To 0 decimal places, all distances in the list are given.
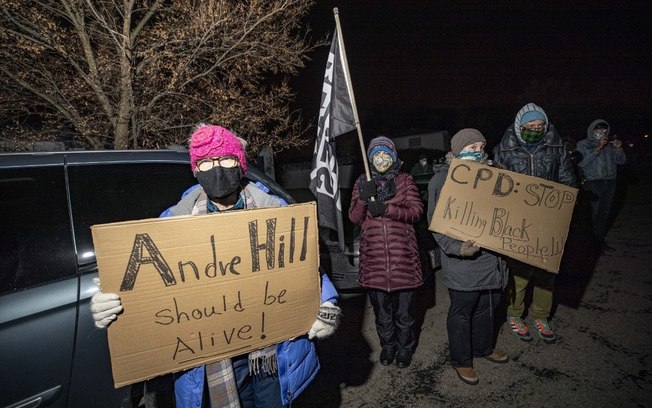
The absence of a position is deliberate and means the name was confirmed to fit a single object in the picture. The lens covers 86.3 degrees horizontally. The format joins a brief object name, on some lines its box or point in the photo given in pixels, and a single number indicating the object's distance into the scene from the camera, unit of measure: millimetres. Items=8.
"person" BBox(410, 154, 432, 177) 12917
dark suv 1620
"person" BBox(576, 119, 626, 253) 6027
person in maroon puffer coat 3109
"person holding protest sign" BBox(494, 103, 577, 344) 3191
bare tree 6023
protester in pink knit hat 1709
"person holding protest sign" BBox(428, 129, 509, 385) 2814
